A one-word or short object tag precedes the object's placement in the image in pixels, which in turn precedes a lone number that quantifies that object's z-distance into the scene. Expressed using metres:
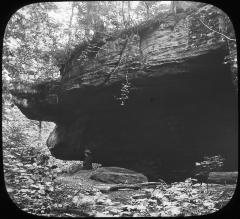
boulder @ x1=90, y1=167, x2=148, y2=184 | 7.18
